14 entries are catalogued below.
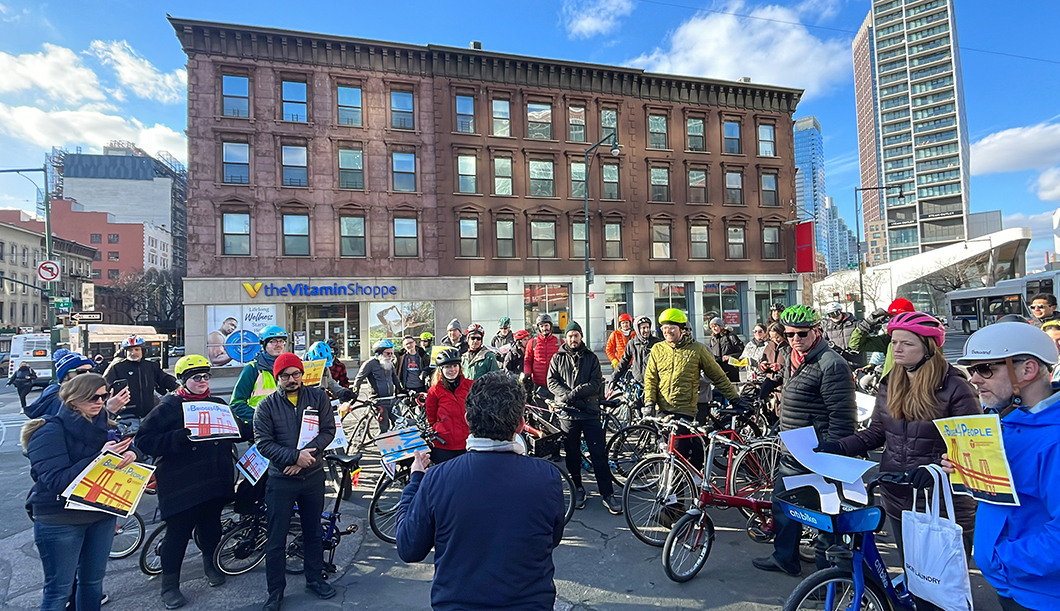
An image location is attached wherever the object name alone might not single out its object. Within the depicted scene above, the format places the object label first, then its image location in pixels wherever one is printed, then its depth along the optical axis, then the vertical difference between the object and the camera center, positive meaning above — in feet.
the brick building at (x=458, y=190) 77.10 +21.75
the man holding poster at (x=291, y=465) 12.99 -3.75
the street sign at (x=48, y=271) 70.33 +7.55
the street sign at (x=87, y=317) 72.13 +1.05
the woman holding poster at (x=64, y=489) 10.93 -3.54
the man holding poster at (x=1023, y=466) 6.64 -2.14
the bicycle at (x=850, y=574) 8.93 -4.75
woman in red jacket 16.30 -2.96
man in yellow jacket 18.75 -2.14
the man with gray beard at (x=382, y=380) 29.40 -3.63
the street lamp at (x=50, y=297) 71.82 +3.68
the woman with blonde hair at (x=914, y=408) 10.29 -2.04
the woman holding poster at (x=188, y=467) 13.29 -3.92
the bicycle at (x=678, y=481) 15.78 -5.38
